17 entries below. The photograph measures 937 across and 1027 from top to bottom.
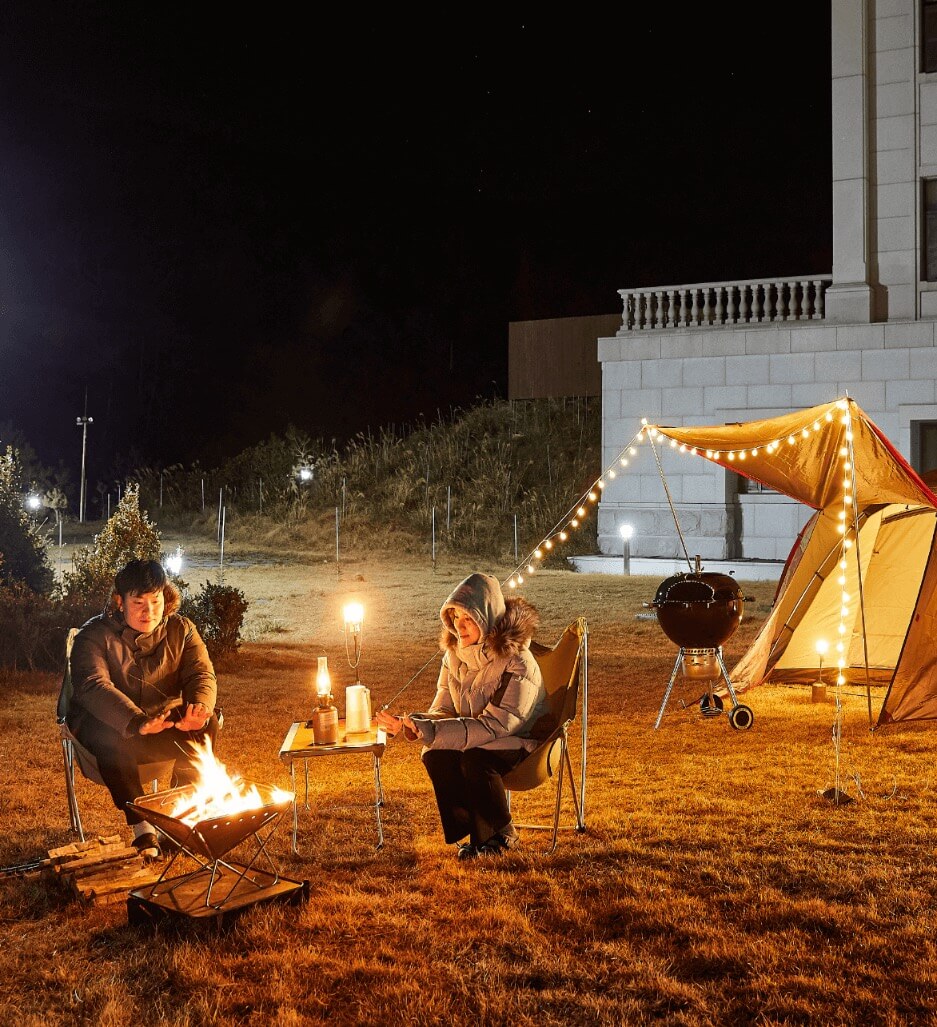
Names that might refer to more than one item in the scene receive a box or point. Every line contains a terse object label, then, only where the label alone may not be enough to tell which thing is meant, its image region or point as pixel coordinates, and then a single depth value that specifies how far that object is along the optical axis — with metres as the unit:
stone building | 17.09
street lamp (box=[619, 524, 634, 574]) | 18.22
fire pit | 3.78
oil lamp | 4.83
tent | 7.18
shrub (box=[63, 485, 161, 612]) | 11.27
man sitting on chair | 4.64
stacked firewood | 4.12
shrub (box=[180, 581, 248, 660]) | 10.05
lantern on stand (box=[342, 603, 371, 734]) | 4.96
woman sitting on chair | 4.62
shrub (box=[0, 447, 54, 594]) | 12.70
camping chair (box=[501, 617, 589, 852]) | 4.77
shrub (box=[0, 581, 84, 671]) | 9.59
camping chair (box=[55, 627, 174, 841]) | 4.71
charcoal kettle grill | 7.29
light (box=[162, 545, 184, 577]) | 13.05
